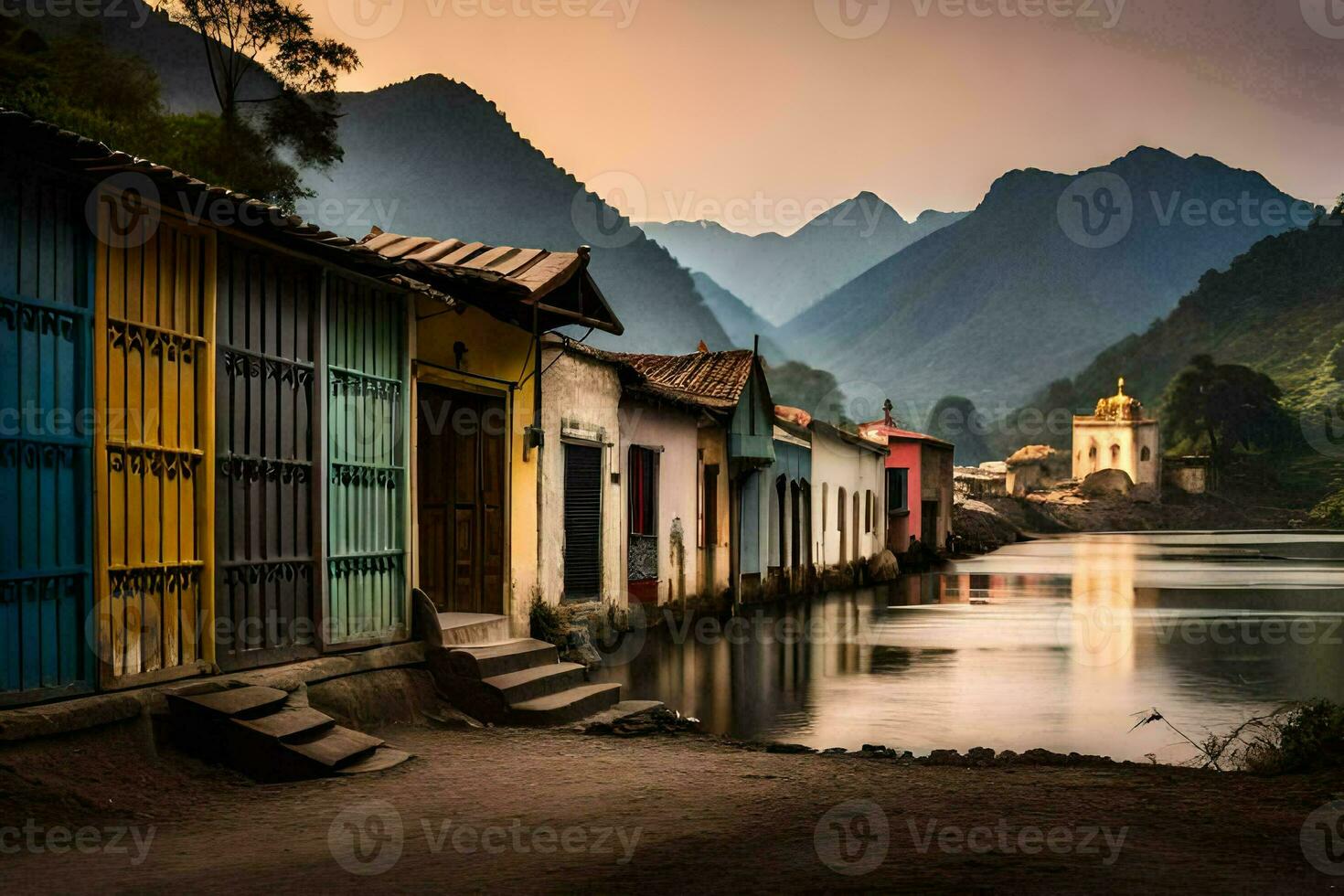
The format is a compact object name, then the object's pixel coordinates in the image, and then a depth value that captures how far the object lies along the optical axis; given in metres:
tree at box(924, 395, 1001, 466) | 183.94
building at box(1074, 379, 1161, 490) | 118.69
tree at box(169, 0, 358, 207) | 50.69
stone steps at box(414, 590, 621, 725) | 10.47
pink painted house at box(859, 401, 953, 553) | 49.41
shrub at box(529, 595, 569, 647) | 14.18
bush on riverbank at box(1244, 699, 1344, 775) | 8.54
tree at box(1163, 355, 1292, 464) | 115.38
